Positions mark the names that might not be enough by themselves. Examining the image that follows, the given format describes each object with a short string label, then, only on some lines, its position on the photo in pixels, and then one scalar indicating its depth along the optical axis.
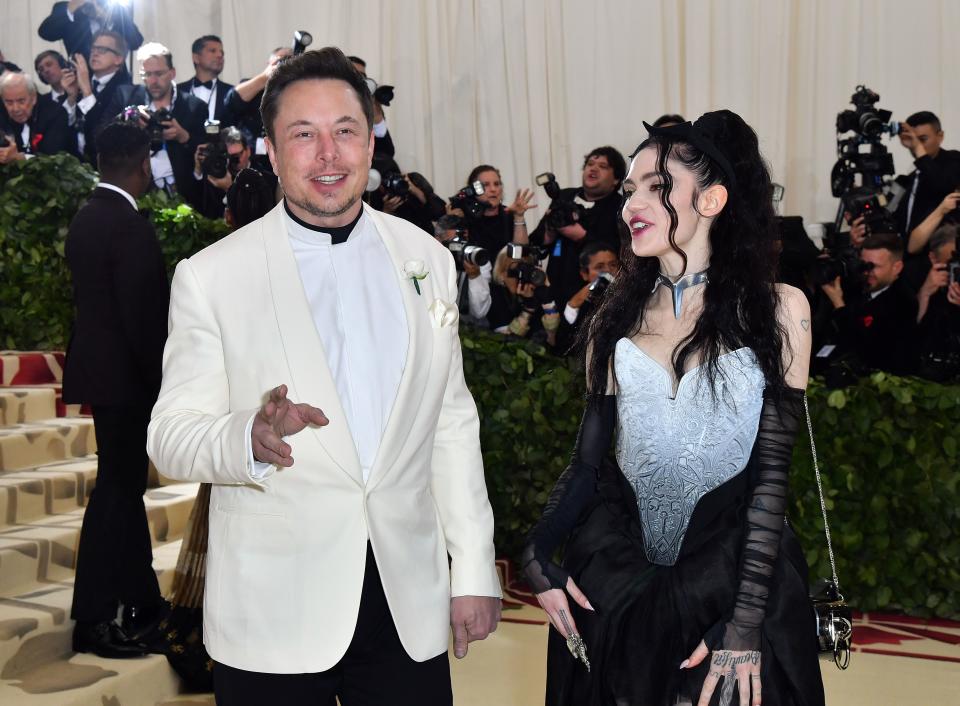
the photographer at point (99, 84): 8.16
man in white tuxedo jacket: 1.94
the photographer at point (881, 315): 5.32
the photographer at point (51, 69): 9.30
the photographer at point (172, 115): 7.66
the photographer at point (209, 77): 8.27
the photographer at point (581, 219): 6.09
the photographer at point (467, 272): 5.55
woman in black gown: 1.98
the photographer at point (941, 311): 4.93
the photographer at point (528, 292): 5.46
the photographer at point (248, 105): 7.18
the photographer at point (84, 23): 9.24
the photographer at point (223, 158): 6.80
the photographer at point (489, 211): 6.15
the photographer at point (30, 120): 8.10
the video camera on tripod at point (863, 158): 5.61
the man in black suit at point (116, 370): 3.73
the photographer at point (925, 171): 6.13
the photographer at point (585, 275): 5.38
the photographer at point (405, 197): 5.95
